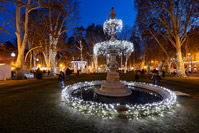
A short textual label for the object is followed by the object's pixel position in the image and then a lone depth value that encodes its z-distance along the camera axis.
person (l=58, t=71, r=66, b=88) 8.84
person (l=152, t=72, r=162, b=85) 8.56
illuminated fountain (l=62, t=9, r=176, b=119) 3.96
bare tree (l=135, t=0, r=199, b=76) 16.16
